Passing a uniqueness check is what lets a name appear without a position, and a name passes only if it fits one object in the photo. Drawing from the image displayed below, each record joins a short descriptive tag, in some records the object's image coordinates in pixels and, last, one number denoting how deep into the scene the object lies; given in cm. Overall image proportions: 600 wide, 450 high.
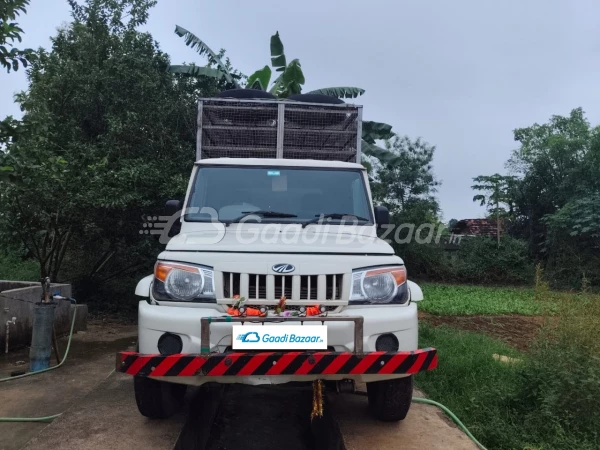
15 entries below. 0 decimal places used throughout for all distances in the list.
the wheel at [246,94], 650
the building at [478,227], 2501
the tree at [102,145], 837
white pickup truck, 312
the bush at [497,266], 2167
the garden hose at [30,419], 418
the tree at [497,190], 2389
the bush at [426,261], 2103
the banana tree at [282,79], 1175
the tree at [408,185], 2278
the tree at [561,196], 1983
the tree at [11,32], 494
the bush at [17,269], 1310
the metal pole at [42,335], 604
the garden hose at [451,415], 366
